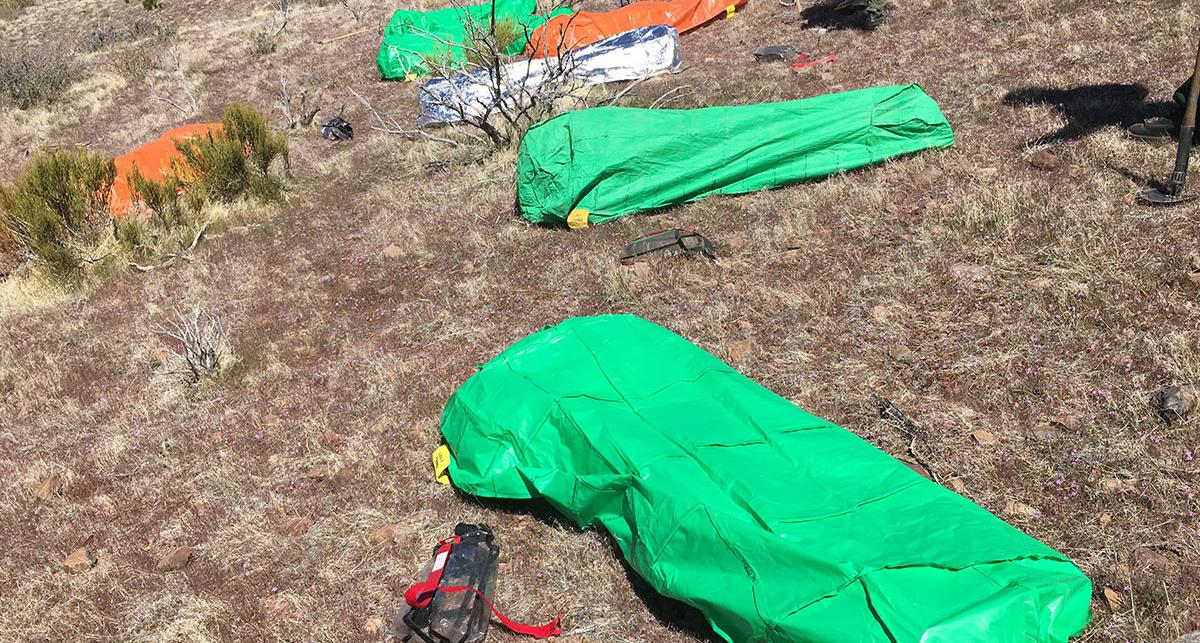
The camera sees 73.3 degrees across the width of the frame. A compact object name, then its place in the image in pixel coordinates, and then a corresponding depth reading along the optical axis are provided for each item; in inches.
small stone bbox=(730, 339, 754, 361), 213.2
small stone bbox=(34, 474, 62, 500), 207.9
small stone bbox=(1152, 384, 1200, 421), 163.5
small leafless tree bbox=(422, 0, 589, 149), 371.9
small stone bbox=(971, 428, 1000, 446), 170.2
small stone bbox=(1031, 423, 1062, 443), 167.8
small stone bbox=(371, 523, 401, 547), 177.0
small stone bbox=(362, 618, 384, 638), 156.3
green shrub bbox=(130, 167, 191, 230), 347.3
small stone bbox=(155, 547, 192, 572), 179.0
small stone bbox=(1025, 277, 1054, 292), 209.3
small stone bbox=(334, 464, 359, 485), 198.7
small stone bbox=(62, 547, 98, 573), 183.0
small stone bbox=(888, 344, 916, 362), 198.8
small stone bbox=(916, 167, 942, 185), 272.5
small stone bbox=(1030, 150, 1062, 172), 263.7
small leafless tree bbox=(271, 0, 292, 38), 682.8
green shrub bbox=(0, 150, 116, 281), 327.3
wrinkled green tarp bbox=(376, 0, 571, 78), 516.7
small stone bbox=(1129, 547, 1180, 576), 136.2
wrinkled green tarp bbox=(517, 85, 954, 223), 287.6
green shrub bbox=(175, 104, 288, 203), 370.6
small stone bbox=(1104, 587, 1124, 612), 132.0
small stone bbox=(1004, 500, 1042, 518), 152.4
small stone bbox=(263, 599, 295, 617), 163.3
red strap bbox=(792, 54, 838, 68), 402.9
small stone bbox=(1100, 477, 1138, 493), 152.4
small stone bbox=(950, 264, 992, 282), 220.5
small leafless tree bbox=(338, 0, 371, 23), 680.4
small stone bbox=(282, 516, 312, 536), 185.0
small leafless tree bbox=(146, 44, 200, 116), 527.2
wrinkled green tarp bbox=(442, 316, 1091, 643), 116.3
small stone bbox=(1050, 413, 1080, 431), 169.0
